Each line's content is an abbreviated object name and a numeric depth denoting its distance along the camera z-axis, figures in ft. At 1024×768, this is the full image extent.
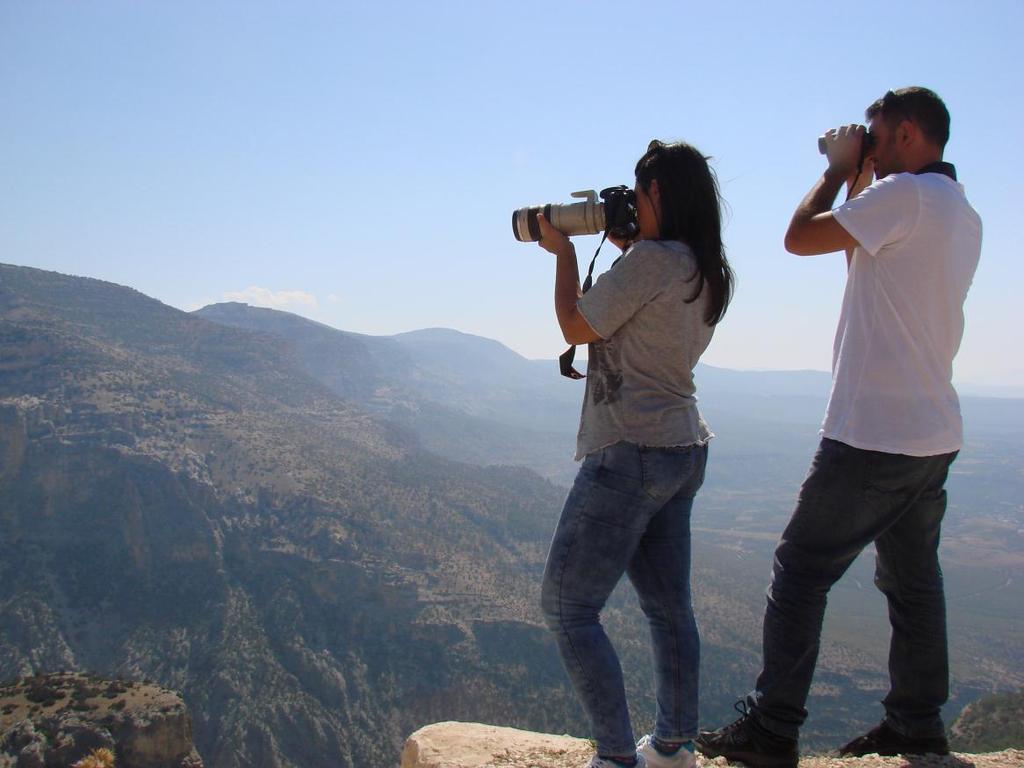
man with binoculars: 8.45
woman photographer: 8.34
